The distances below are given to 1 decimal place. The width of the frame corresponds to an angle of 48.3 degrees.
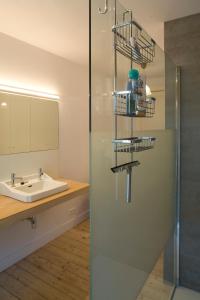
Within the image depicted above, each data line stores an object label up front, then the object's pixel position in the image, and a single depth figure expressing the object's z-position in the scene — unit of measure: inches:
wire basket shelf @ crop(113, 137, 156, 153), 43.6
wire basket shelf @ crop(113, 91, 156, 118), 43.8
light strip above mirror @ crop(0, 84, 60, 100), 91.0
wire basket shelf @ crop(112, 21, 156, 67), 44.9
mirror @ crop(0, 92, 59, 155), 91.4
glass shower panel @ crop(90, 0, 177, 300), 39.4
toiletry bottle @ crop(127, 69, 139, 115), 45.5
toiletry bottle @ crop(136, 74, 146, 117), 48.2
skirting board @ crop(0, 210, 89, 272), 91.5
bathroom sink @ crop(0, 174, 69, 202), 80.8
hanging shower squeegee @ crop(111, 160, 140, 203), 46.7
